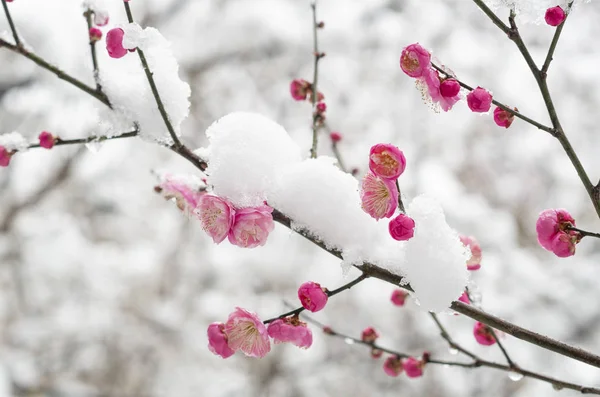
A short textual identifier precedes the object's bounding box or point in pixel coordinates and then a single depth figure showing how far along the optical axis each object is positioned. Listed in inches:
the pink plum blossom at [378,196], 37.3
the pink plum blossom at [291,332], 38.1
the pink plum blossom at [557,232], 38.1
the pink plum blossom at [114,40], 38.2
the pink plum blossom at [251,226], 36.9
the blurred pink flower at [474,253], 40.4
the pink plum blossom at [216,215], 37.0
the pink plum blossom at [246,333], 38.2
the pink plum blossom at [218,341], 38.6
